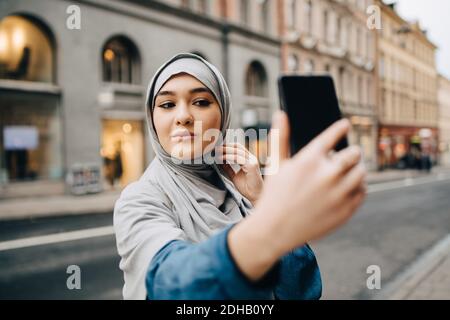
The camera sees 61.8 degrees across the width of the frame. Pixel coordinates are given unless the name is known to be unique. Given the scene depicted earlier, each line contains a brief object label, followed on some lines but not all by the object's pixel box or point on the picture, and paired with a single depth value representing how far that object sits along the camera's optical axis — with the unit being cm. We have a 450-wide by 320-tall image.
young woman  59
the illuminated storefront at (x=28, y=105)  1145
